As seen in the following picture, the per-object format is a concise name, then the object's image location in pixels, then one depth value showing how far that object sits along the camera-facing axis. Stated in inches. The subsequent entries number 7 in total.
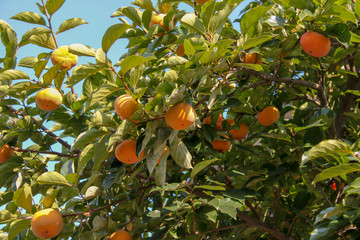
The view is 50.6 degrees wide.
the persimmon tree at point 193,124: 66.5
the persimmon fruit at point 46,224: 75.7
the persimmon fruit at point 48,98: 81.3
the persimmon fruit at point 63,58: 88.0
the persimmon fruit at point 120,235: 81.4
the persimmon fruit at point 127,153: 67.7
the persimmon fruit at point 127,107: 63.7
